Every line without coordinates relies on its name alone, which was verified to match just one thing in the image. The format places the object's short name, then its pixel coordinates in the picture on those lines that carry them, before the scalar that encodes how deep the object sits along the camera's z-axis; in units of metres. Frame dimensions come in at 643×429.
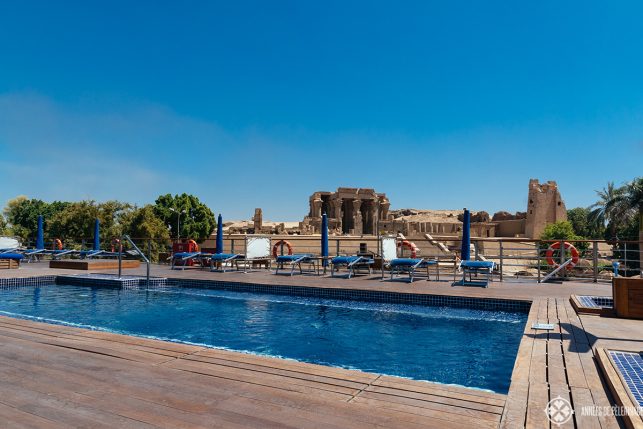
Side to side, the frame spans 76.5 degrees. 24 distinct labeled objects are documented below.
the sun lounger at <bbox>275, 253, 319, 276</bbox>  10.93
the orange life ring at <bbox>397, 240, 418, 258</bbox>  12.07
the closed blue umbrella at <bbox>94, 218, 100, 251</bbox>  15.92
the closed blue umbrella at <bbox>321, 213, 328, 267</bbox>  12.03
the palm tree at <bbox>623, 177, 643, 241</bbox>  28.49
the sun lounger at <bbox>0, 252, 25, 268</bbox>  12.52
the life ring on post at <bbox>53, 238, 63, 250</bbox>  18.57
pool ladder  10.12
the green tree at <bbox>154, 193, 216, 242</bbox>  37.91
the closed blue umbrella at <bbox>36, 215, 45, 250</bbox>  16.75
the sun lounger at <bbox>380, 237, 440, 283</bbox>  9.40
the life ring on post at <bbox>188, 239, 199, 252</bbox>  14.84
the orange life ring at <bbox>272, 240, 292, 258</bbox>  13.71
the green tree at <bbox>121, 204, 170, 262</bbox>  27.02
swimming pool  4.44
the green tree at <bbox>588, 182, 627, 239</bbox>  30.14
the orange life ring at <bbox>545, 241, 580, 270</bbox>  9.86
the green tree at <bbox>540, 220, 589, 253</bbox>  39.19
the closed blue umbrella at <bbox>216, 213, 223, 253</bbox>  13.32
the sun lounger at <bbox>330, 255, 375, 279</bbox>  10.25
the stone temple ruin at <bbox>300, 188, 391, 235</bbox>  55.31
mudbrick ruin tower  47.56
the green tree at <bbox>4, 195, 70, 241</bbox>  44.16
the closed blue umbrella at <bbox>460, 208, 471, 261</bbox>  10.12
